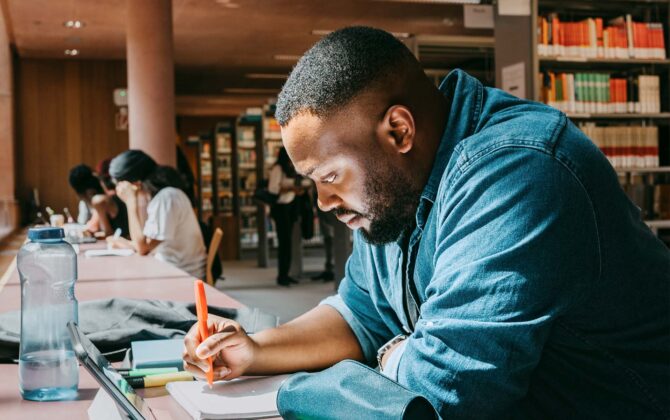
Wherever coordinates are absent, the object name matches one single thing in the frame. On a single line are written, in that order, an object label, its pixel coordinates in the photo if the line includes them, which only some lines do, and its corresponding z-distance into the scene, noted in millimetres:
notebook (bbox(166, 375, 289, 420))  1022
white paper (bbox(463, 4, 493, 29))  5520
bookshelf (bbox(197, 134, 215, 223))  12695
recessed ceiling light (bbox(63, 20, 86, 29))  9010
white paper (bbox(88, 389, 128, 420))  1018
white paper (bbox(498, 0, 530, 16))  5023
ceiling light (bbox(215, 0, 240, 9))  8312
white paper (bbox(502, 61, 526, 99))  5070
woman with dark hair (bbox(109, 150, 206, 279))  4121
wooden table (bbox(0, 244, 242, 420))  1098
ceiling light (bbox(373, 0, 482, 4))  6988
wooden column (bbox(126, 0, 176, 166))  6887
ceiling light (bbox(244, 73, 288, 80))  13329
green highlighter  1240
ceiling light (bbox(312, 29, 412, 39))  9898
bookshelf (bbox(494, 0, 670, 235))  5188
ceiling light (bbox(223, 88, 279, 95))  15133
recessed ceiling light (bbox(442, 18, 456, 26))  9703
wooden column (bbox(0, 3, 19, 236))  8594
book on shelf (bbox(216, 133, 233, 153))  11219
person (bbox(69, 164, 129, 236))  5660
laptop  808
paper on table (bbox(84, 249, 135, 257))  3930
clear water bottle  1157
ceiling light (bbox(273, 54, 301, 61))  11523
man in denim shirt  811
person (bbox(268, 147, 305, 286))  7984
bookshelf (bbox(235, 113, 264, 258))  10312
